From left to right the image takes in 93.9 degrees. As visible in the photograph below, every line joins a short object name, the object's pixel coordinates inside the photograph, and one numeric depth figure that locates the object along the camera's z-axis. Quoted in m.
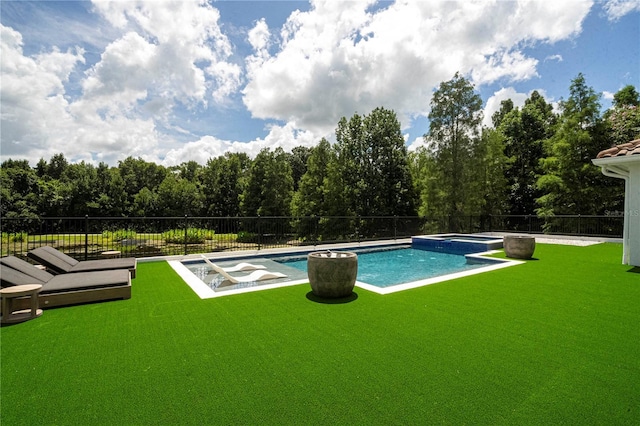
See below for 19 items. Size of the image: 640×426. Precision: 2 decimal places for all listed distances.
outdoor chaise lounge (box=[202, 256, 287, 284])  5.86
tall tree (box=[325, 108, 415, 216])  23.38
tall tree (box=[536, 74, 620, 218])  15.23
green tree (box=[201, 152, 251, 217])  34.56
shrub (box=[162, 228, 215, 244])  16.99
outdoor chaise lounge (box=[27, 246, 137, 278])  4.82
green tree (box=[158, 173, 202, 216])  34.19
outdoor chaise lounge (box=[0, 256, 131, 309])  3.83
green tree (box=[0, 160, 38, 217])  29.67
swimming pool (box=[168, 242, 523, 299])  5.21
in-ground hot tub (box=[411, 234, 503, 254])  10.46
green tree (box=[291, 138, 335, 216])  22.44
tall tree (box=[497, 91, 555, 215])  20.92
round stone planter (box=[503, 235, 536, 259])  8.11
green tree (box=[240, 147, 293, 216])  26.66
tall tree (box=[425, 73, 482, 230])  18.91
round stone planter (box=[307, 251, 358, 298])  4.38
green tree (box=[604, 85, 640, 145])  15.73
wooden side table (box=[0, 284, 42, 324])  3.41
